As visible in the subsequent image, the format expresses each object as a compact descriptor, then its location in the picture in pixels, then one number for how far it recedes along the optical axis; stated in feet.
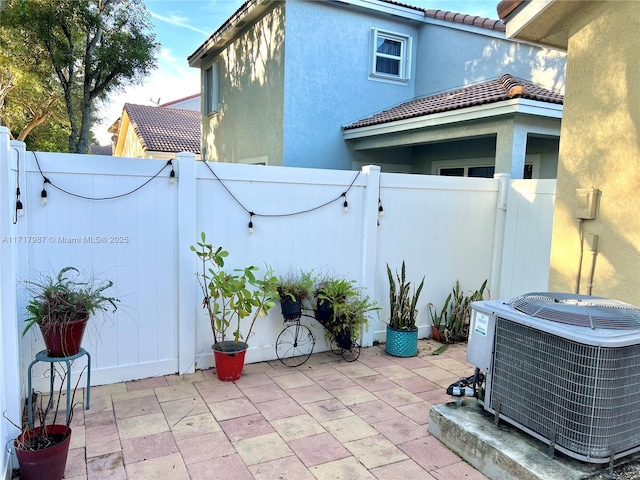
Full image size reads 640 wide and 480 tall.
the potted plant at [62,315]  9.43
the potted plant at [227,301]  12.79
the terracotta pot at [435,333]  17.58
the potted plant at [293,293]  14.15
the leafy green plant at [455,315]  17.46
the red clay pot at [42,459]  7.82
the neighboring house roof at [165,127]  56.49
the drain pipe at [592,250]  11.21
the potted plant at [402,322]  15.75
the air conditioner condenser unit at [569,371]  7.60
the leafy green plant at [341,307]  14.51
